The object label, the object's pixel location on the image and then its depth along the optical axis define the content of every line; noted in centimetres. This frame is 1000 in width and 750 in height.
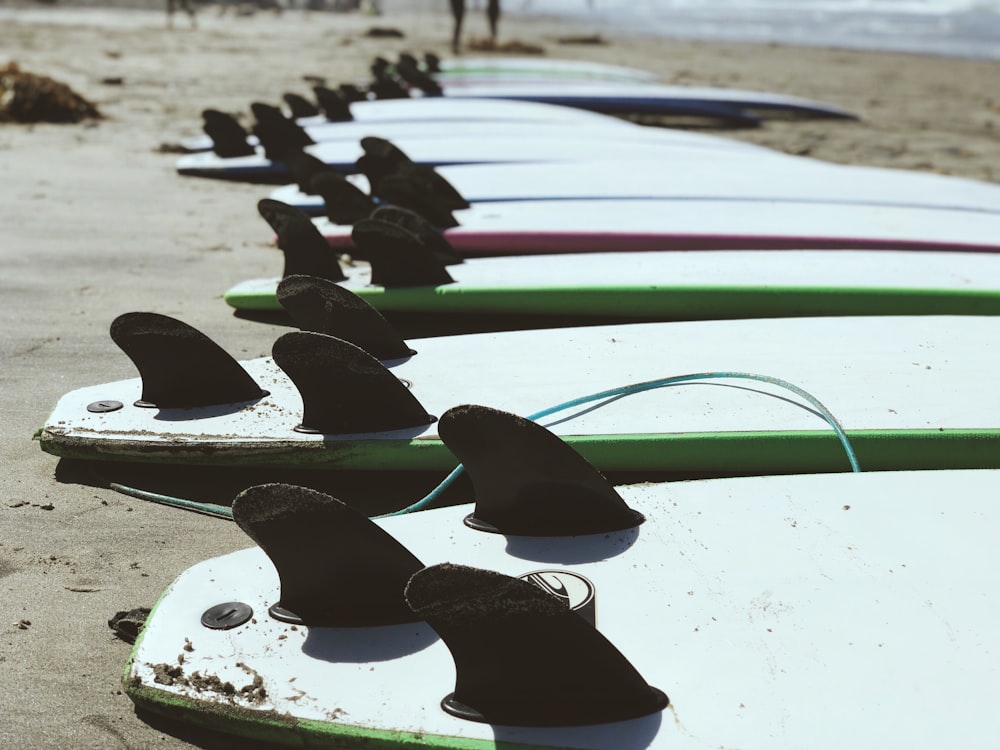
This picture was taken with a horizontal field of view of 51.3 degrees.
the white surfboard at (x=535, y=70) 902
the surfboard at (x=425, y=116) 587
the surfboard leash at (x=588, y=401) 199
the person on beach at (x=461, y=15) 1195
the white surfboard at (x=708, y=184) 408
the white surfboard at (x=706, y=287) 290
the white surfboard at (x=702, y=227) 345
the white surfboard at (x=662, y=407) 202
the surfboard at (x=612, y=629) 129
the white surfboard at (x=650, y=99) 732
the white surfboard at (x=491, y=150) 495
